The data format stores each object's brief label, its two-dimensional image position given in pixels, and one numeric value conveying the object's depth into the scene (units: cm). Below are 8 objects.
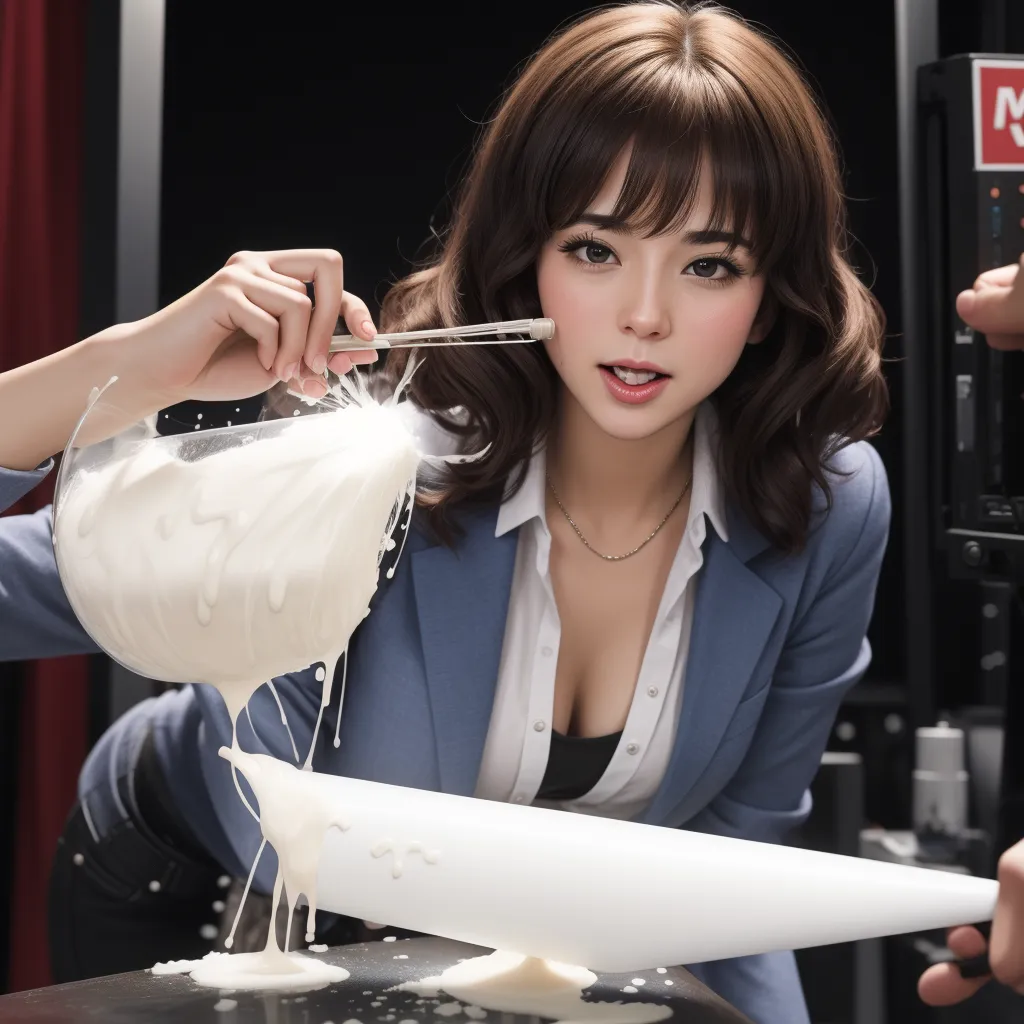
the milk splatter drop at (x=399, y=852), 89
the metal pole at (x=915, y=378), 183
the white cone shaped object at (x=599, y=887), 85
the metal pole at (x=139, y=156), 164
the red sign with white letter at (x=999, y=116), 150
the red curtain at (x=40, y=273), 178
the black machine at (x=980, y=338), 151
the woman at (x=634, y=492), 114
